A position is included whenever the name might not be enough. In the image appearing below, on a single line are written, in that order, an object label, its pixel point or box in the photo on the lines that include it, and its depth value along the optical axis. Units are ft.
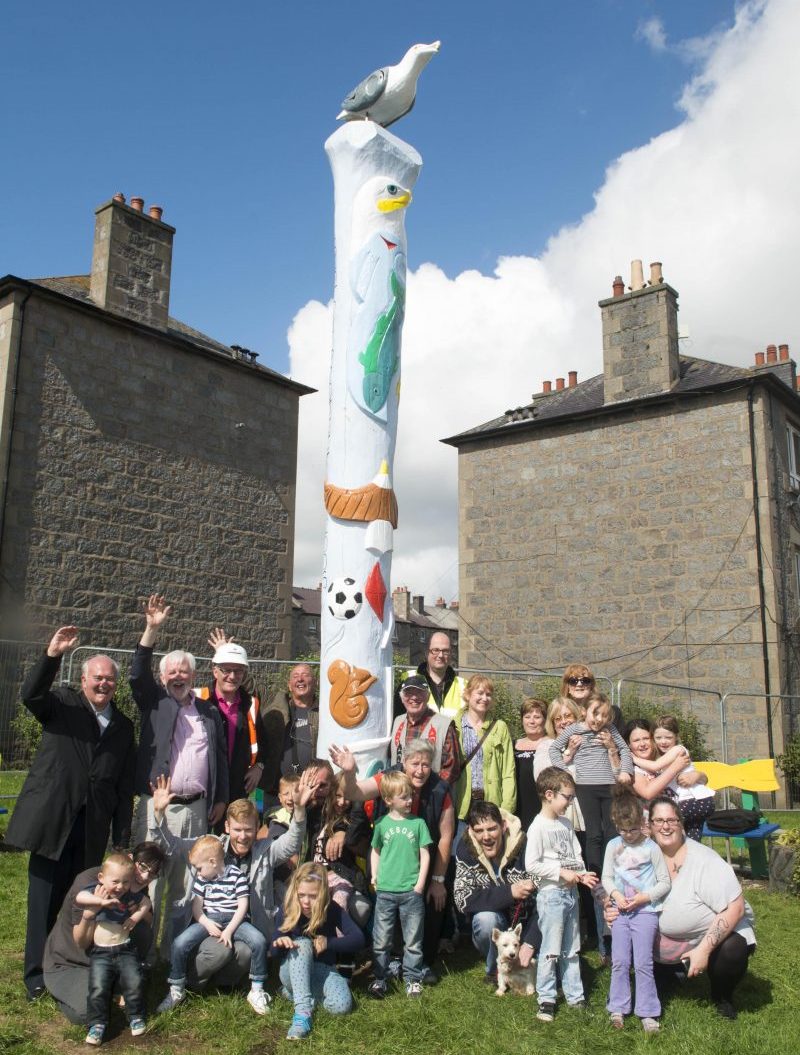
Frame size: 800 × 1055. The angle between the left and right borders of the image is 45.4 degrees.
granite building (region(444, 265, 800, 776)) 54.65
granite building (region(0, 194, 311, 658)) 45.21
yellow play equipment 29.48
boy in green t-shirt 17.08
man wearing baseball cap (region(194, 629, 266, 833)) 18.94
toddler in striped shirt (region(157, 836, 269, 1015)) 15.96
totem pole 23.43
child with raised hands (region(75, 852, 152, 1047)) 14.79
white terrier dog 17.21
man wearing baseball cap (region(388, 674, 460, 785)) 19.45
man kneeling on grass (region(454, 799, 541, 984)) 17.67
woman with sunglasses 20.85
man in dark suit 16.10
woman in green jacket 20.04
